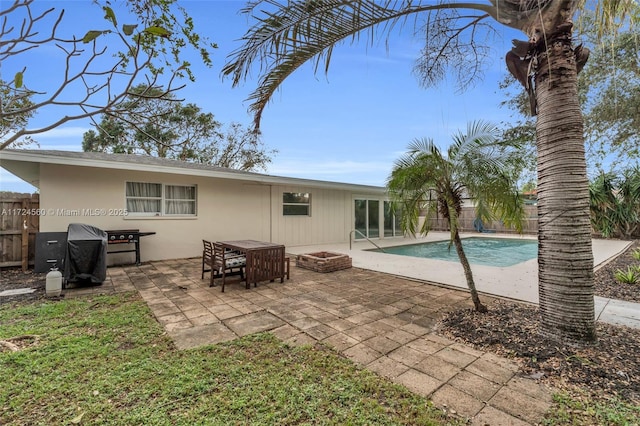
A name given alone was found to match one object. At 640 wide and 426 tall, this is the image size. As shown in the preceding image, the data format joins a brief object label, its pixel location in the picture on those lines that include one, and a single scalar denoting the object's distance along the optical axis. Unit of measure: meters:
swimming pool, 9.26
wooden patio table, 5.16
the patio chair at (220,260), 5.06
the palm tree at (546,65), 2.69
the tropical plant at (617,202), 11.48
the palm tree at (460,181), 3.71
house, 6.64
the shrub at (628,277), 5.28
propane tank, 4.46
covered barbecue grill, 4.96
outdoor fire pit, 6.58
